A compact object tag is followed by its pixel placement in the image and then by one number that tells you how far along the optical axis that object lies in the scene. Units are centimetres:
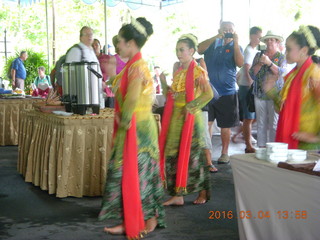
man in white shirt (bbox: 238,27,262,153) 586
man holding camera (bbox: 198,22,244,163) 512
